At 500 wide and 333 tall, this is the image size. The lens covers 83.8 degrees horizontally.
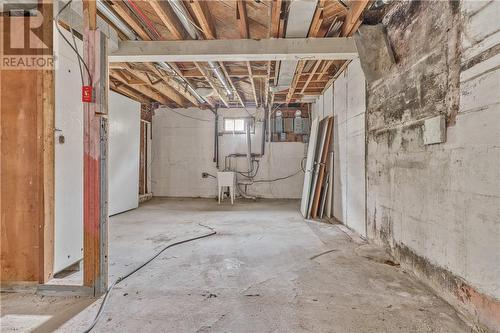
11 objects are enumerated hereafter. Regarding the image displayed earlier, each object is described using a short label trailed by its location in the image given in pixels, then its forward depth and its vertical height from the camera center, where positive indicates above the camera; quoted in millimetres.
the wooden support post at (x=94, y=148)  2057 +90
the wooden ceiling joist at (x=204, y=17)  2677 +1507
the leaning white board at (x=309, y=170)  5355 -170
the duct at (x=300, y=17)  2652 +1510
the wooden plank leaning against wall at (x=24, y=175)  2197 -124
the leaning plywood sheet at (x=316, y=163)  5227 -28
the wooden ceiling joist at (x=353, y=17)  2637 +1518
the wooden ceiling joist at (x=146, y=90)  5112 +1588
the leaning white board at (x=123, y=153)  5319 +139
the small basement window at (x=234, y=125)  7895 +1021
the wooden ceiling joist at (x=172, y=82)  4713 +1531
